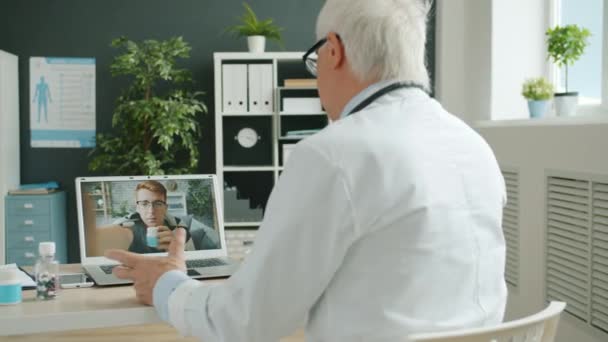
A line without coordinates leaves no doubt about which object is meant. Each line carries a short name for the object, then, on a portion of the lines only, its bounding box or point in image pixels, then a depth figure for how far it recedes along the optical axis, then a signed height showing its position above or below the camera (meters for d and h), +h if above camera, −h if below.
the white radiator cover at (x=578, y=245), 2.78 -0.39
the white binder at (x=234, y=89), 4.91 +0.43
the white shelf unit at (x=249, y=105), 4.91 +0.32
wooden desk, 1.68 -0.38
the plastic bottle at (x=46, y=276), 1.85 -0.32
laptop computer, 2.21 -0.21
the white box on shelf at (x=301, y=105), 4.93 +0.32
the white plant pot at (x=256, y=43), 4.98 +0.75
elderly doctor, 1.17 -0.12
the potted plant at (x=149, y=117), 4.70 +0.23
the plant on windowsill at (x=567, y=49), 3.75 +0.54
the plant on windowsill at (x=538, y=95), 3.98 +0.31
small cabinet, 4.80 -0.49
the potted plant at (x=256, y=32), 4.98 +0.84
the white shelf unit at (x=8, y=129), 4.80 +0.16
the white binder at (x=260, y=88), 4.93 +0.44
